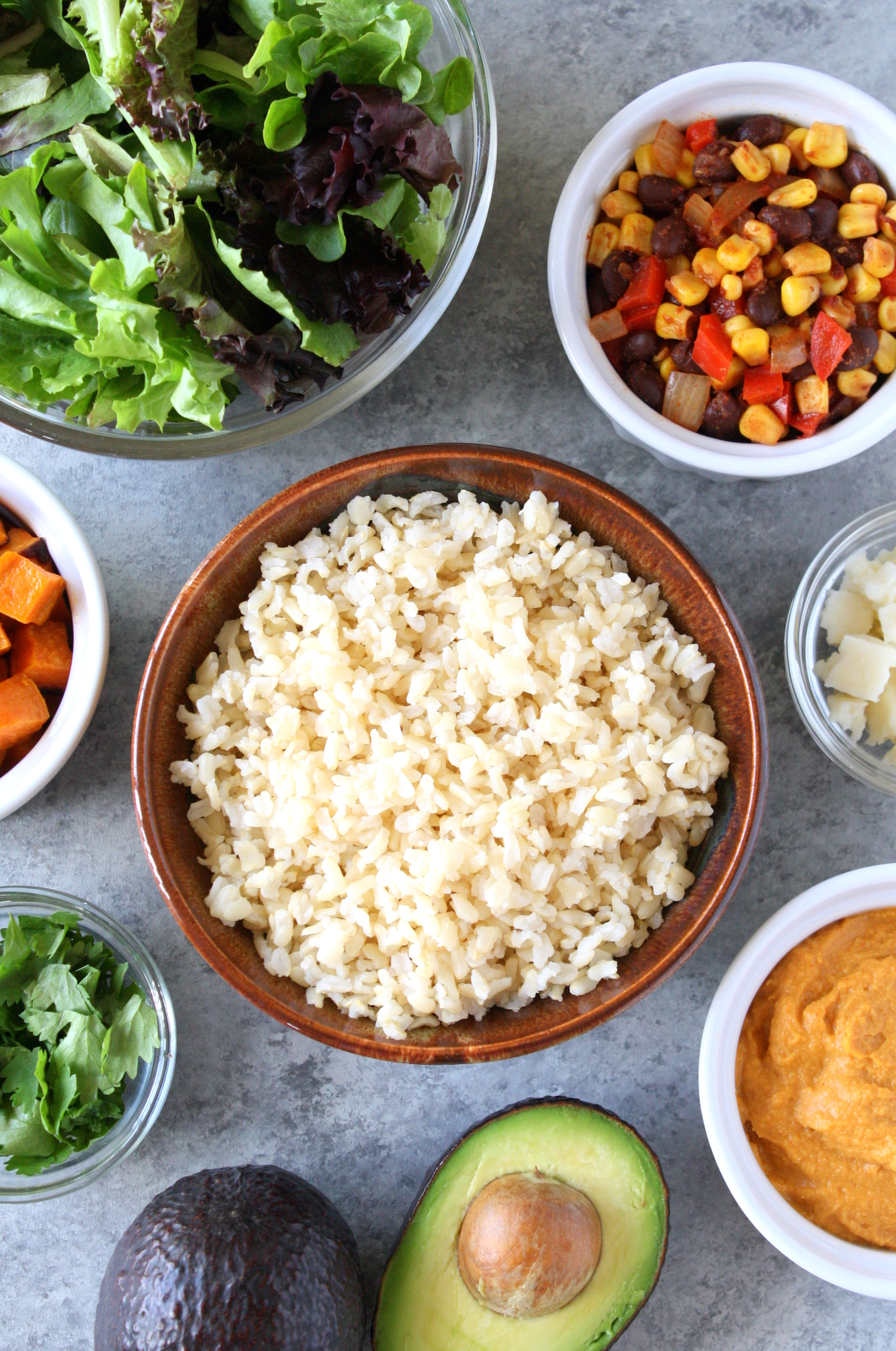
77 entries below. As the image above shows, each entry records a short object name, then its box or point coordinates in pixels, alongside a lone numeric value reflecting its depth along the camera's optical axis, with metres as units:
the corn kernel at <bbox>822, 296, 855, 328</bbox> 0.53
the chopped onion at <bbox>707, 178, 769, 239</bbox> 0.53
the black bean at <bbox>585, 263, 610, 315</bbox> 0.54
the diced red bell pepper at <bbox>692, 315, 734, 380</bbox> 0.53
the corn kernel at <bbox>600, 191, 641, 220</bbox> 0.53
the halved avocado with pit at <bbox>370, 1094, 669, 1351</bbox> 0.52
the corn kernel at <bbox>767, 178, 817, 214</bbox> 0.53
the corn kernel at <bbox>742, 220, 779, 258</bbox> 0.52
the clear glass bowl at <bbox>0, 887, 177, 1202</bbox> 0.54
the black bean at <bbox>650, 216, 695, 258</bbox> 0.53
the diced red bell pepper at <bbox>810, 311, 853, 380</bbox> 0.52
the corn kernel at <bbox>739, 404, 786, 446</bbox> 0.53
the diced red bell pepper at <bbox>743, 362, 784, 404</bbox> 0.53
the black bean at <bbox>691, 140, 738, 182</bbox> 0.53
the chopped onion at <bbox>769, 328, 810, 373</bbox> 0.53
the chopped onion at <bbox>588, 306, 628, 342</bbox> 0.53
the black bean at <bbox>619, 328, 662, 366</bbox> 0.53
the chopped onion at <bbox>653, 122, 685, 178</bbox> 0.53
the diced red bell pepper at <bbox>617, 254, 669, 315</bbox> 0.53
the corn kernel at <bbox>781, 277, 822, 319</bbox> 0.52
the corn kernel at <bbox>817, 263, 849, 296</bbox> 0.53
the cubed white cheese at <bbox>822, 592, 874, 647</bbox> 0.54
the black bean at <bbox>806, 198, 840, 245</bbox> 0.53
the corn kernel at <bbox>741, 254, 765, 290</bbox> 0.53
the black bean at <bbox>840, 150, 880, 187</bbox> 0.53
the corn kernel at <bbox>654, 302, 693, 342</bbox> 0.53
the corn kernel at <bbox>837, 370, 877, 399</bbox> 0.52
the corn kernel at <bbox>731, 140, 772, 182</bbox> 0.52
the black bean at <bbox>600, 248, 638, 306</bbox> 0.53
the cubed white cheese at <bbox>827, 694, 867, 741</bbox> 0.54
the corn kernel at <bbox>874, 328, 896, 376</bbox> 0.53
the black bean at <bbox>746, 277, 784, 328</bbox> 0.52
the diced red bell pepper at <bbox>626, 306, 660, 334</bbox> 0.53
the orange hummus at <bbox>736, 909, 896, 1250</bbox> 0.52
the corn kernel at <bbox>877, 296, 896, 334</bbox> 0.53
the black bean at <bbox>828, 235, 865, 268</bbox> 0.53
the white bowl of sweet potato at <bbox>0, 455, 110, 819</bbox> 0.52
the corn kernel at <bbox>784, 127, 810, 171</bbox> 0.53
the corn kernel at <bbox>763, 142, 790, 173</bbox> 0.53
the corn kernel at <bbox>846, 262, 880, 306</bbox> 0.53
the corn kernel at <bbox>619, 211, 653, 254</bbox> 0.53
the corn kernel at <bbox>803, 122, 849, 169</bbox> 0.53
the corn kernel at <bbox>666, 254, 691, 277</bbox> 0.53
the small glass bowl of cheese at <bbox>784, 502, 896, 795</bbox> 0.53
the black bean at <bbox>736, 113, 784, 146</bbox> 0.53
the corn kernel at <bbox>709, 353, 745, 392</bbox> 0.53
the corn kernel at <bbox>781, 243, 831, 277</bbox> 0.52
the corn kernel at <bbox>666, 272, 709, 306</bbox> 0.53
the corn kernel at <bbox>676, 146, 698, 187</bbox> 0.53
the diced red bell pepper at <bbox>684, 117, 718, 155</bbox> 0.53
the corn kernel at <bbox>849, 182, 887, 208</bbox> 0.53
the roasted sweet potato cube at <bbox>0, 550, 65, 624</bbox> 0.52
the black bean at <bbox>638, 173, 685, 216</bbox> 0.53
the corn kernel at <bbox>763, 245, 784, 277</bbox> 0.53
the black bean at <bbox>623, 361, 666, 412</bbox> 0.53
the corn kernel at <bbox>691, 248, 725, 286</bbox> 0.53
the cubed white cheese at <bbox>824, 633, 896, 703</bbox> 0.53
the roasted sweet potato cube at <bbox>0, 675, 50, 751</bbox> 0.52
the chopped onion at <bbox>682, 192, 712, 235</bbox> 0.53
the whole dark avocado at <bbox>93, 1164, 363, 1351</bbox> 0.51
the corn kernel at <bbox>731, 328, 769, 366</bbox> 0.53
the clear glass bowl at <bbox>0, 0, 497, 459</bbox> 0.52
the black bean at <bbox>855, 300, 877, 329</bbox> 0.53
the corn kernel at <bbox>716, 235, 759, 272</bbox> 0.52
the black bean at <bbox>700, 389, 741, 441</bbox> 0.53
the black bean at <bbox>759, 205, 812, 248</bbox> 0.52
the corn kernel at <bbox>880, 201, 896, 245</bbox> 0.53
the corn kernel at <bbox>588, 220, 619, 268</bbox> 0.53
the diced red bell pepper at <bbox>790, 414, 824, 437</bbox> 0.53
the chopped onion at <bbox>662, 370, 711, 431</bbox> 0.53
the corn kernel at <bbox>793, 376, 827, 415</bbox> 0.52
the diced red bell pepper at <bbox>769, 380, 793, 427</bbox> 0.53
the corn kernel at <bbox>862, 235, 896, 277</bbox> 0.52
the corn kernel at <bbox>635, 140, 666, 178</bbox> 0.53
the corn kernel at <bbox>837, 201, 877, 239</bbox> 0.53
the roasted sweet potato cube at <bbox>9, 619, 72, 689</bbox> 0.53
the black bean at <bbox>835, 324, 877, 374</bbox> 0.52
